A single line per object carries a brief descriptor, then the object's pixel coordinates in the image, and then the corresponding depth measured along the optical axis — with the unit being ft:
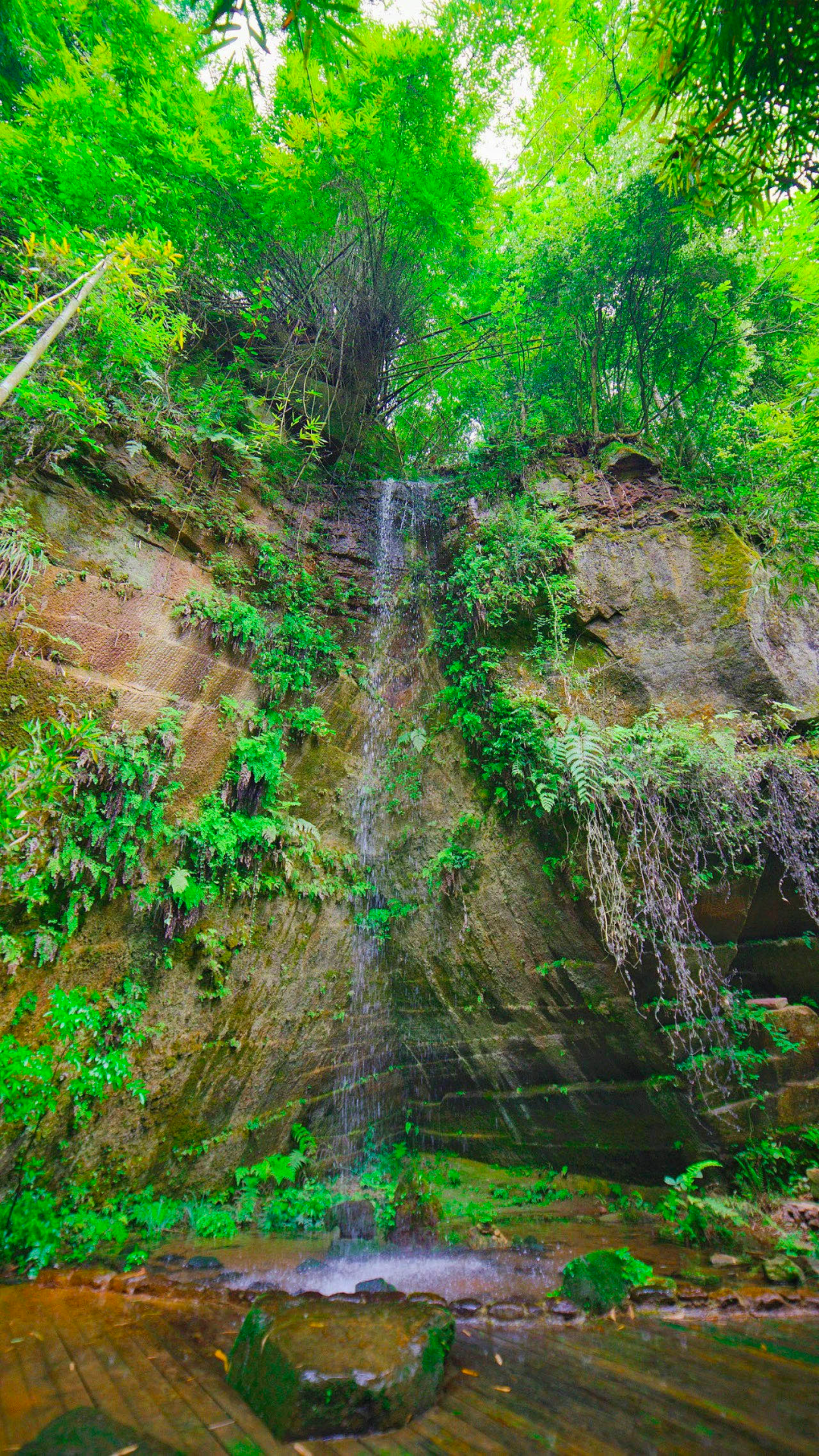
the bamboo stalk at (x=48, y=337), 11.57
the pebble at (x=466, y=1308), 12.71
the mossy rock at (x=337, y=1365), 8.49
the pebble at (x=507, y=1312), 12.50
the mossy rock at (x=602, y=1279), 12.50
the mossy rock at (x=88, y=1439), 7.43
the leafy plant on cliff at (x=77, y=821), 13.46
